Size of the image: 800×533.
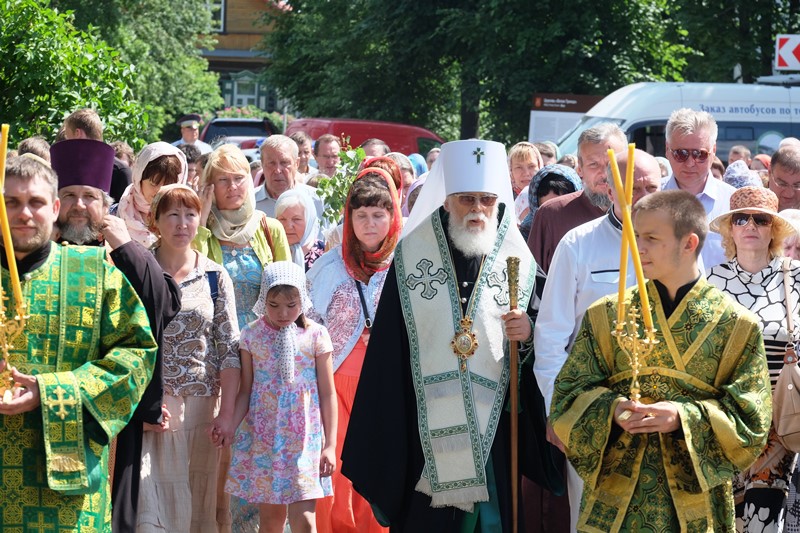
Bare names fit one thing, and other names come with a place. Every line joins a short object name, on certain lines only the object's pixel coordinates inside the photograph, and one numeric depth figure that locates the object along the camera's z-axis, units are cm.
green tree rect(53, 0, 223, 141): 3569
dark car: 2909
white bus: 1994
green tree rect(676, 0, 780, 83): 2559
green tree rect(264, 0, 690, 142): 2711
